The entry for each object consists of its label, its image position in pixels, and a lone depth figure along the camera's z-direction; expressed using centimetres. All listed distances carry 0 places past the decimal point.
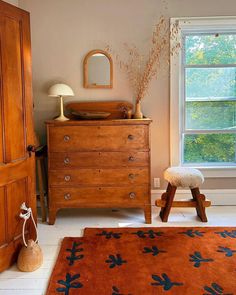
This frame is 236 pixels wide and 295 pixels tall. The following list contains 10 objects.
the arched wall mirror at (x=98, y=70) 363
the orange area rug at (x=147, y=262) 212
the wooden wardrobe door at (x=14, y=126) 232
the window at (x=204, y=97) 370
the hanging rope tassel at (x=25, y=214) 247
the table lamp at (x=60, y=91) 339
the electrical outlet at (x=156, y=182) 382
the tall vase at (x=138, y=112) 346
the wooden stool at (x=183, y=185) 321
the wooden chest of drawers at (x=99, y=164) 320
